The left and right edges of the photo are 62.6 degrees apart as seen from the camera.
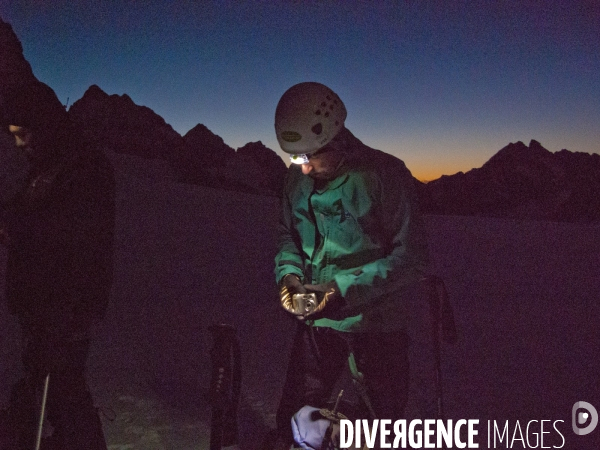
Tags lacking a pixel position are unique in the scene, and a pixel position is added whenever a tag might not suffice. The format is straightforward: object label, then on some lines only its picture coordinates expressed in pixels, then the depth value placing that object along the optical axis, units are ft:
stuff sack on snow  9.51
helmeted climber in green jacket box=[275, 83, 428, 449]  8.86
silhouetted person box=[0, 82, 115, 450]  9.04
